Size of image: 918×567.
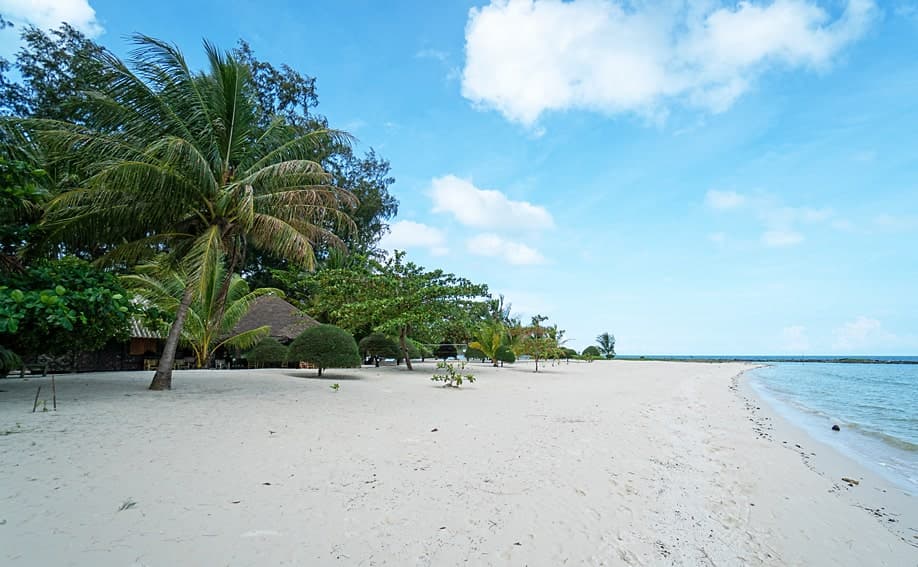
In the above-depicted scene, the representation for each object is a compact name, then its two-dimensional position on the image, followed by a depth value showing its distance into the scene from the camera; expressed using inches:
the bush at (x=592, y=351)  1739.7
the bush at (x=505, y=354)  1002.6
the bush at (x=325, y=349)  460.1
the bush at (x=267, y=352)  627.5
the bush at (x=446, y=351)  1198.0
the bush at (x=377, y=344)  695.1
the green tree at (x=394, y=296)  565.6
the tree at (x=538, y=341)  842.2
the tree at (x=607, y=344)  2063.2
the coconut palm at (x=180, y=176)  309.1
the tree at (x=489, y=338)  874.1
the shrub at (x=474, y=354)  1086.1
